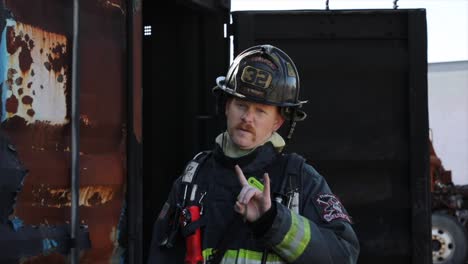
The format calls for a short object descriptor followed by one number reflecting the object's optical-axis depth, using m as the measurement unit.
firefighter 4.55
